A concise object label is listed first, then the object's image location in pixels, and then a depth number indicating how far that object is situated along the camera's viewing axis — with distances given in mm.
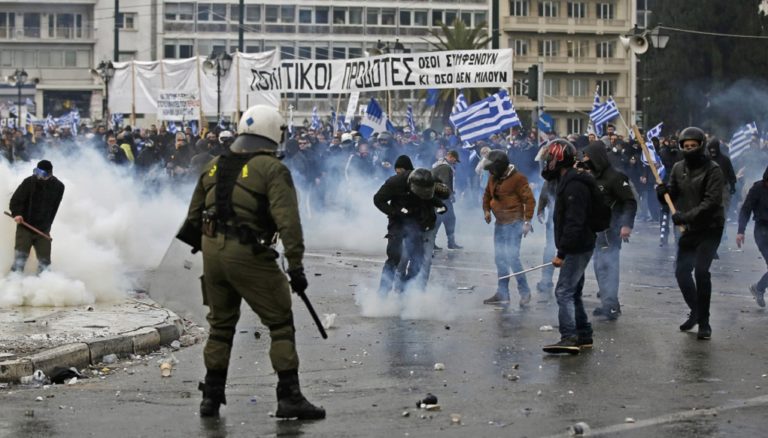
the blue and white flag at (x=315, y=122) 44806
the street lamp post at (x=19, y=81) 48906
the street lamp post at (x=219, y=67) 35781
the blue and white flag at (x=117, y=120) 43869
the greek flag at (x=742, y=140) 28155
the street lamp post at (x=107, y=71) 40219
